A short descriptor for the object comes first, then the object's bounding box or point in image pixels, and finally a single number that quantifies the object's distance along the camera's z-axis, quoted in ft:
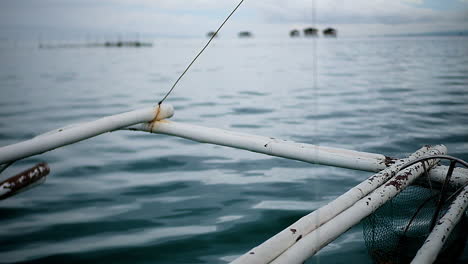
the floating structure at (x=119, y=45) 354.68
